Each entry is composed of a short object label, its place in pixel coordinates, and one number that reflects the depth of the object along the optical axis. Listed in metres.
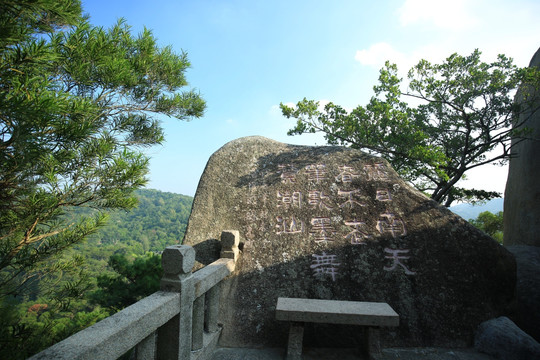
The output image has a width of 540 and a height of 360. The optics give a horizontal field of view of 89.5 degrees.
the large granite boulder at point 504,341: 3.01
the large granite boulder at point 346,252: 3.48
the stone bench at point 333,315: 2.94
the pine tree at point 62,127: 3.05
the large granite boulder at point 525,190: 6.49
